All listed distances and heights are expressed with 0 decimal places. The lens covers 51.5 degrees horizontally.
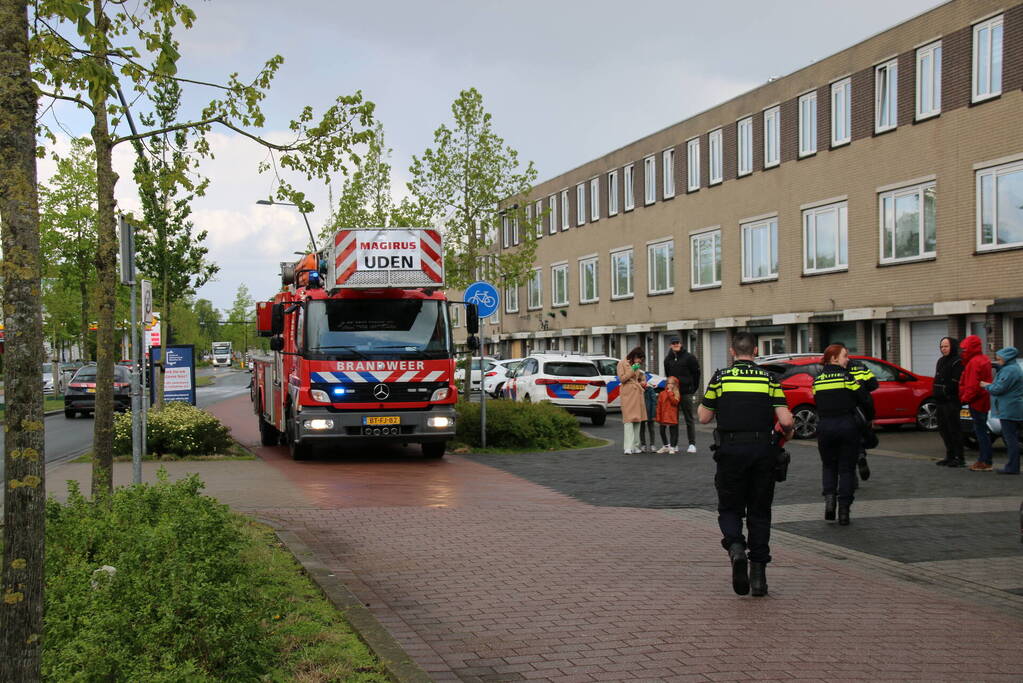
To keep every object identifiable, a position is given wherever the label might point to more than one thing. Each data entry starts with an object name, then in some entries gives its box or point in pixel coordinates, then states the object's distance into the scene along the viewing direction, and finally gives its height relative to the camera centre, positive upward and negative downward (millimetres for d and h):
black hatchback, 33156 -1547
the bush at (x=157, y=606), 4488 -1242
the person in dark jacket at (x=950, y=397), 14719 -878
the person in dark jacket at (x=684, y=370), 17156 -529
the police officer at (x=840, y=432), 10133 -924
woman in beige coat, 17172 -871
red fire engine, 15242 -72
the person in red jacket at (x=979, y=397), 14383 -857
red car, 20562 -1038
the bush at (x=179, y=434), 16203 -1418
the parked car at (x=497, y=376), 37719 -1348
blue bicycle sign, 18281 +741
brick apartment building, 24438 +3770
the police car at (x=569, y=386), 25641 -1144
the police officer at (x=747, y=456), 7305 -827
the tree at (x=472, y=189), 28469 +4117
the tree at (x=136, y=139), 8312 +1683
